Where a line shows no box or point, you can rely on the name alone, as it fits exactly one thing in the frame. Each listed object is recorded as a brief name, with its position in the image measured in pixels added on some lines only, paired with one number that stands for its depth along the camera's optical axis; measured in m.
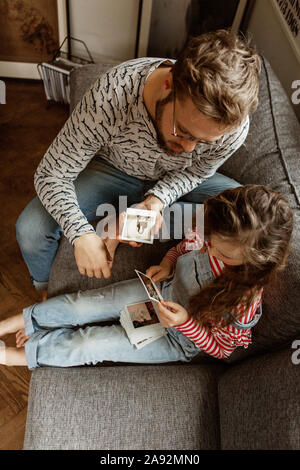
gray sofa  0.93
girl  0.90
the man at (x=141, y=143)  0.81
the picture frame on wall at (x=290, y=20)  1.59
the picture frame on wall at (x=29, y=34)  2.23
